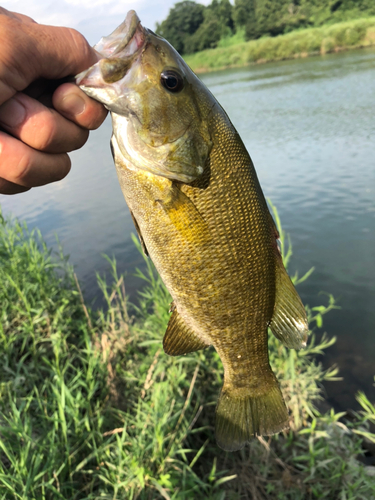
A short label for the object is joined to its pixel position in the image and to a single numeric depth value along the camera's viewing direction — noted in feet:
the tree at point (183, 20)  257.34
